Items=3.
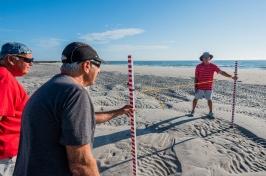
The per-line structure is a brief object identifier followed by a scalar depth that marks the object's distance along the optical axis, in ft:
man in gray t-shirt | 3.62
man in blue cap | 5.90
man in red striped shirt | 18.93
